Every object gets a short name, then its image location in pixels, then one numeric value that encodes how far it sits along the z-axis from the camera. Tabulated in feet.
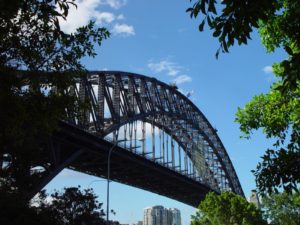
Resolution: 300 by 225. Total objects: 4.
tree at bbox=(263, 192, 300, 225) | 221.54
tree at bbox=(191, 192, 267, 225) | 181.06
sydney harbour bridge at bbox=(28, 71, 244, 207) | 179.42
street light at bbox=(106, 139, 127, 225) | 142.82
